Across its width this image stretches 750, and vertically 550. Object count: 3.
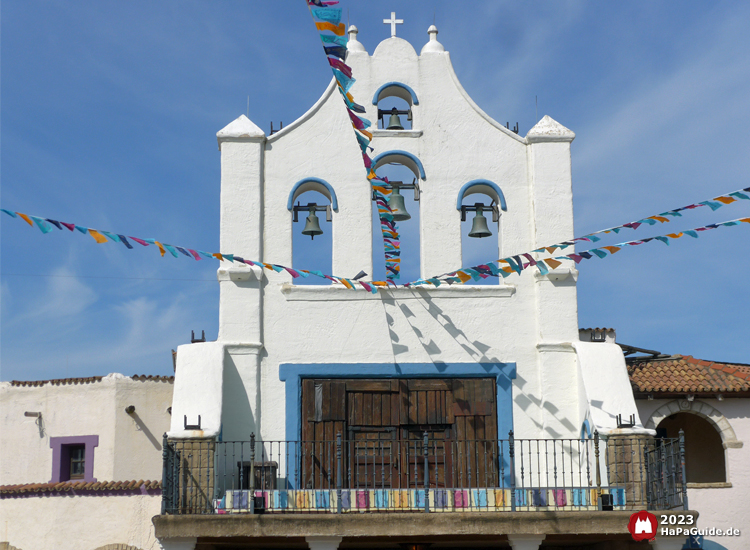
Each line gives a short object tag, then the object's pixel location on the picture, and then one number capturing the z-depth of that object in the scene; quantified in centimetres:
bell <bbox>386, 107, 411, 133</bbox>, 1455
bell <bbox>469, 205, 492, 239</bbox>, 1420
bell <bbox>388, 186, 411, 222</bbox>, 1405
